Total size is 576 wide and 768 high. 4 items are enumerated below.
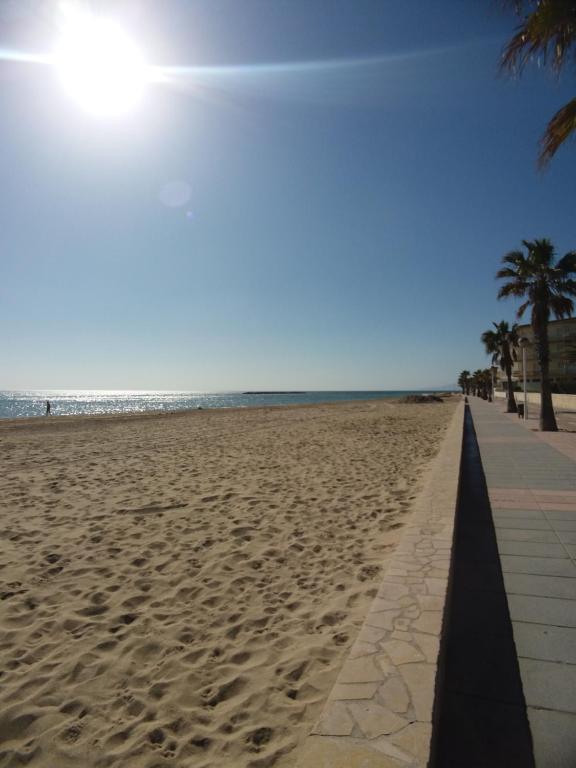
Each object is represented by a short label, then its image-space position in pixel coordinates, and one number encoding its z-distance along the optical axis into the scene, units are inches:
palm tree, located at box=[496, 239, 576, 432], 624.4
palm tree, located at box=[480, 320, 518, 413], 1123.9
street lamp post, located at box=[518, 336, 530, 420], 846.2
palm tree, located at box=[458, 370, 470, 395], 4004.4
